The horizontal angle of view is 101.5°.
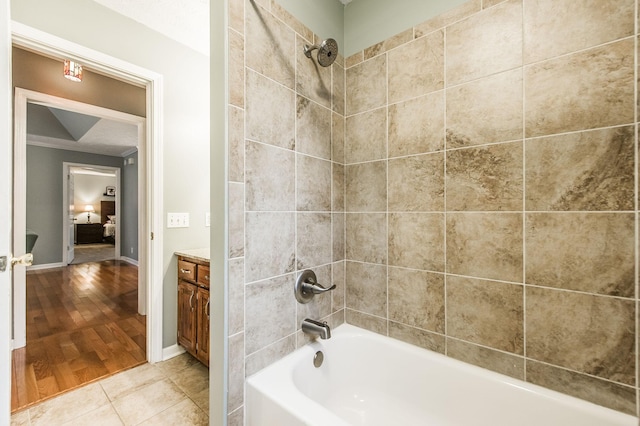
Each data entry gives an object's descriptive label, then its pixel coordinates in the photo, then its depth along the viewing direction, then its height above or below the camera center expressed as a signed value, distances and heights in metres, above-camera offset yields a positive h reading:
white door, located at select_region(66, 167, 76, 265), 5.25 -0.16
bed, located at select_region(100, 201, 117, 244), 8.16 -0.18
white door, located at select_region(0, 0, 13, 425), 0.85 -0.02
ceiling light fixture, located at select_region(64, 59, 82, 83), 1.85 +1.02
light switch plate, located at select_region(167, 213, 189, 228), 2.17 -0.07
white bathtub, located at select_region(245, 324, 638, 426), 0.97 -0.79
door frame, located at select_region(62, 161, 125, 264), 5.12 +0.06
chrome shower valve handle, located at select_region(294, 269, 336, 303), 1.34 -0.39
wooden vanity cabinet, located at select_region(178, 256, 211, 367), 1.86 -0.71
